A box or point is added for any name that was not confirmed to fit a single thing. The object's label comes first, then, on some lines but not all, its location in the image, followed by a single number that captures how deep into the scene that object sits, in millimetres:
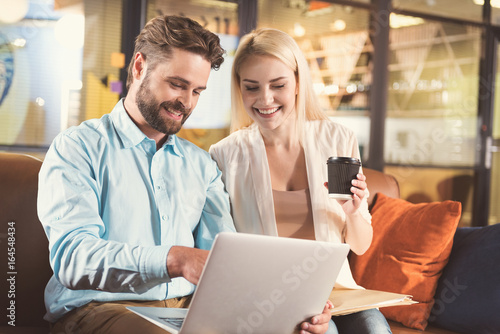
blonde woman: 1873
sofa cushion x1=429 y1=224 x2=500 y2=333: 1939
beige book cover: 1518
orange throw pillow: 2086
